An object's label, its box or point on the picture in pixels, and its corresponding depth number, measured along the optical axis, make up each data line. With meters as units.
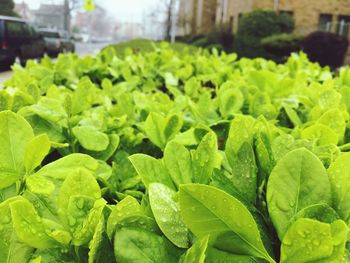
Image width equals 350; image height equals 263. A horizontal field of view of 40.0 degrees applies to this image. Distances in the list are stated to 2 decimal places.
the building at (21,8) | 54.81
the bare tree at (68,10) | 49.53
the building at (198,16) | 47.22
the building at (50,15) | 54.59
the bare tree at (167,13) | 53.71
